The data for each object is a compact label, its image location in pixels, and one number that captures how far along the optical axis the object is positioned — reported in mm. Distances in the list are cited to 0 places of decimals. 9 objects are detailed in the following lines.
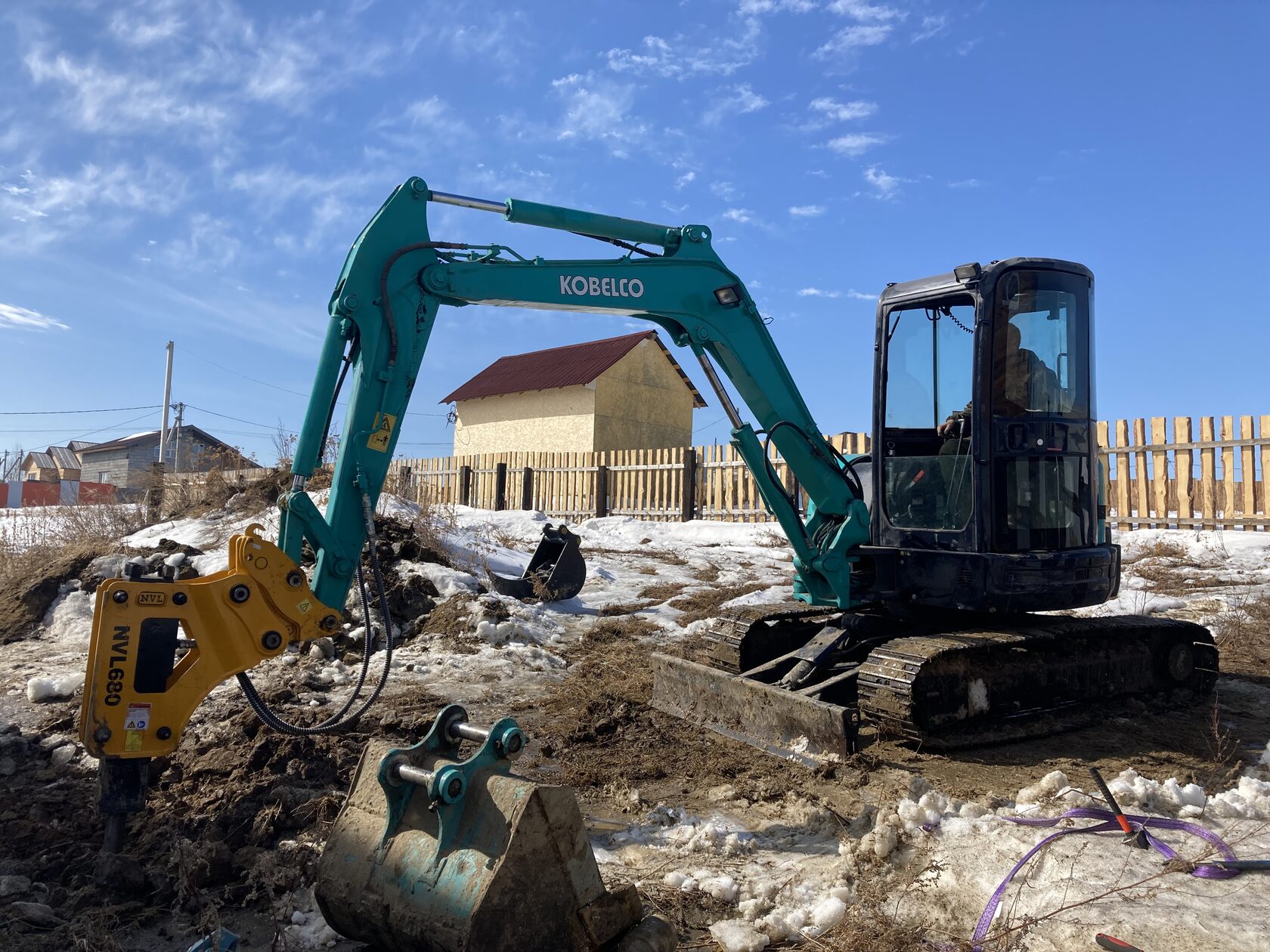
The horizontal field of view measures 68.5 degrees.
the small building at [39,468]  54159
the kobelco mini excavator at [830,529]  4074
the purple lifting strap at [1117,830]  3191
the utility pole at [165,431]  34503
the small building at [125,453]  45844
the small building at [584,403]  30719
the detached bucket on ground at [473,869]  2672
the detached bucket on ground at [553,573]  9805
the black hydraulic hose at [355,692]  4191
